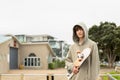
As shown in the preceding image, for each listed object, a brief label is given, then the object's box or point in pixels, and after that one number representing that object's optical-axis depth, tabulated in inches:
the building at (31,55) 828.3
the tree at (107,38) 764.6
